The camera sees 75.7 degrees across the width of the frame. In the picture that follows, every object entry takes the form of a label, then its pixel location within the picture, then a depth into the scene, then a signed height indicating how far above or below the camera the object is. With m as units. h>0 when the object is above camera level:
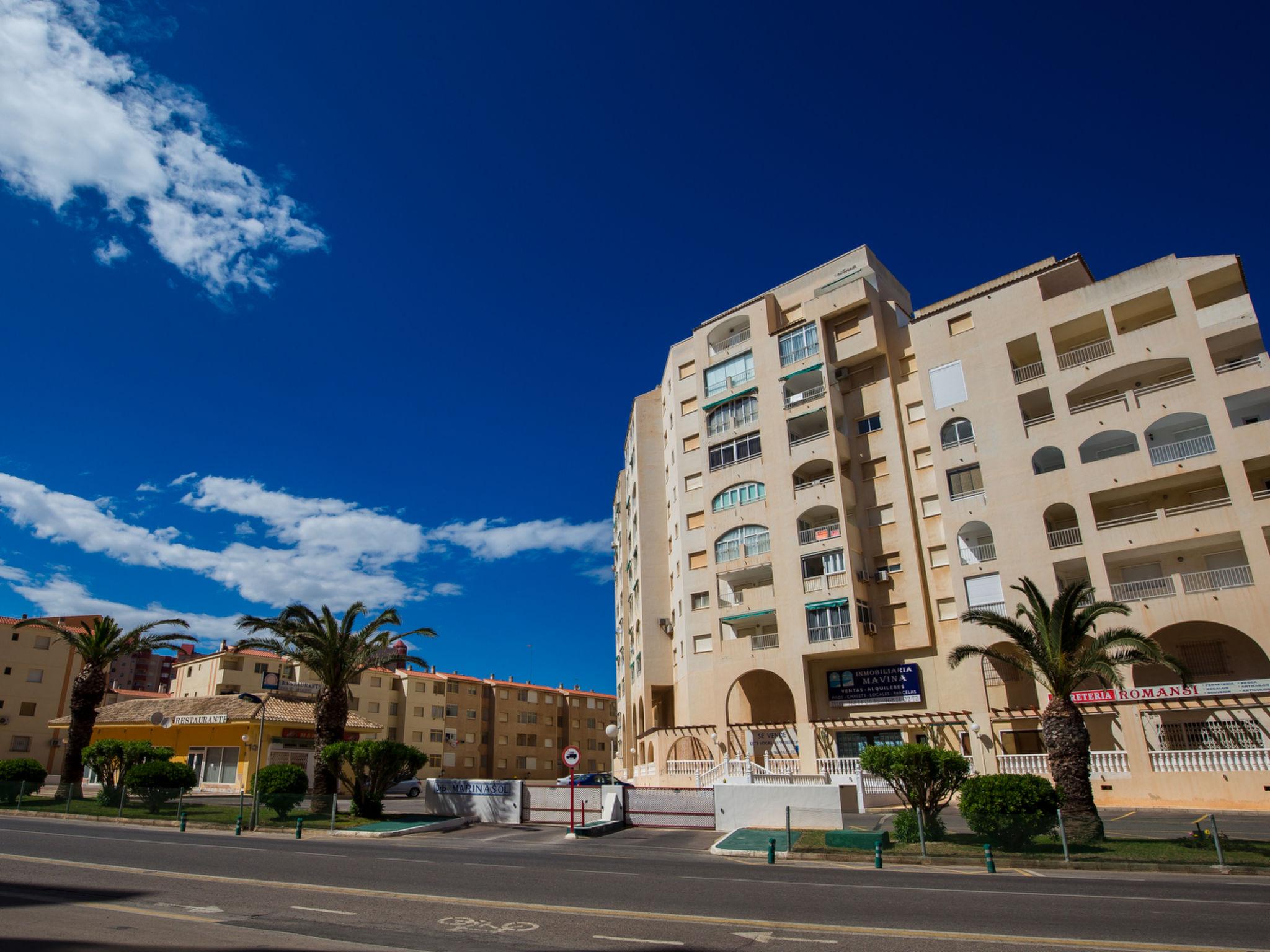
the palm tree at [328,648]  31.88 +4.48
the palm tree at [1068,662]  20.96 +1.97
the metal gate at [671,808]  26.88 -1.69
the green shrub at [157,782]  31.52 -0.30
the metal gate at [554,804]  28.53 -1.53
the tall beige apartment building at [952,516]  30.67 +9.73
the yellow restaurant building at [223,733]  46.72 +2.20
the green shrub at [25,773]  35.16 +0.25
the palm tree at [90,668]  37.41 +4.81
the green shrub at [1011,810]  18.47 -1.49
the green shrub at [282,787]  28.27 -0.61
